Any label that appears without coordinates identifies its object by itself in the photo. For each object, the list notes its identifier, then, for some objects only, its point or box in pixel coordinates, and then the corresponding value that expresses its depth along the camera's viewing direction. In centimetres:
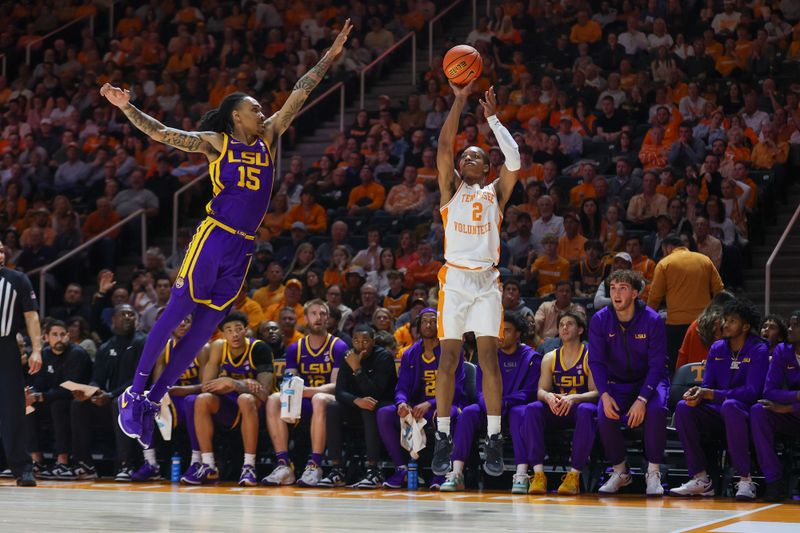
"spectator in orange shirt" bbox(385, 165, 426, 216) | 1427
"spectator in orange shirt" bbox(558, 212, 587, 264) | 1239
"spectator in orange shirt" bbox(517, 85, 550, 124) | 1516
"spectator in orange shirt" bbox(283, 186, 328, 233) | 1466
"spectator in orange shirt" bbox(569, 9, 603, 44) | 1638
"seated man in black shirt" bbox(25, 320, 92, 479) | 1112
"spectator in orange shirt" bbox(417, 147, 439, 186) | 1451
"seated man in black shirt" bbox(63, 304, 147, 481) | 1077
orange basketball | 777
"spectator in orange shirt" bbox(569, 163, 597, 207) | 1327
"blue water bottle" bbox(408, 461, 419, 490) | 940
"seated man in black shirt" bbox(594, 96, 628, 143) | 1450
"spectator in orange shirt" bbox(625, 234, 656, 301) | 1155
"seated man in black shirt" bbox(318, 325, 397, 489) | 987
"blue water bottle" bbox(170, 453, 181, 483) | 1032
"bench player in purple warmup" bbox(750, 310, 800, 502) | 838
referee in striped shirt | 912
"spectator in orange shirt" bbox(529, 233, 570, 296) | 1210
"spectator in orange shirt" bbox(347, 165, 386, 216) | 1462
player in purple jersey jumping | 747
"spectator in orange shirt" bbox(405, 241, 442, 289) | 1269
